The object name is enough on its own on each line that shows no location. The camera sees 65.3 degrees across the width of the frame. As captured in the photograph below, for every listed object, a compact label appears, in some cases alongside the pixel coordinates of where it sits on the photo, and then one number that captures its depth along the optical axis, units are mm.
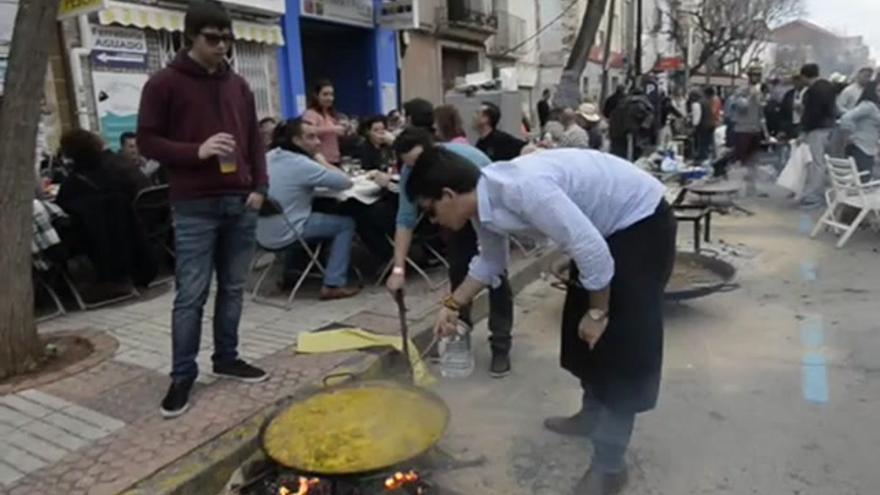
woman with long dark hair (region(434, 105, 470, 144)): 5109
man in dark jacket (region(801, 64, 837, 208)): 8812
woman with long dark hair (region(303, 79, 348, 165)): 6781
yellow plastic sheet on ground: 4082
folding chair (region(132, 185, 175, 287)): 5238
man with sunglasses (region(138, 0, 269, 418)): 3049
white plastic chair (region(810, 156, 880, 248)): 6797
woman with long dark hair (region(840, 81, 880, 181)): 7883
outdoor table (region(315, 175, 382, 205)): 5238
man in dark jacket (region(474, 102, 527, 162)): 4945
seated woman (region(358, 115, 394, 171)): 7375
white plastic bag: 8930
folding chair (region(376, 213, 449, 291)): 5473
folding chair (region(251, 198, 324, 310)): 4941
